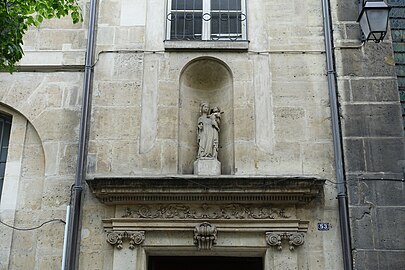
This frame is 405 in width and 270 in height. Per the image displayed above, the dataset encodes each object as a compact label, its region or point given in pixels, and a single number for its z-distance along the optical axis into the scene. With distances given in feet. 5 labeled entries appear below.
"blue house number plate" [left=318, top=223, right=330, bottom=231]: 25.70
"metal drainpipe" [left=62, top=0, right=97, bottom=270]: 25.40
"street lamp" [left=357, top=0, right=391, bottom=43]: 25.30
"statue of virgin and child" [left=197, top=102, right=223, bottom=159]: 27.09
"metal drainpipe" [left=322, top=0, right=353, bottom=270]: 25.12
